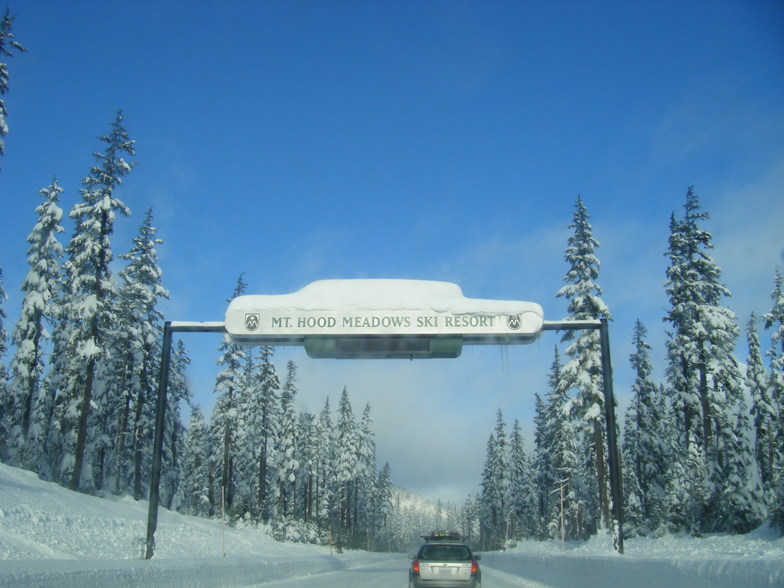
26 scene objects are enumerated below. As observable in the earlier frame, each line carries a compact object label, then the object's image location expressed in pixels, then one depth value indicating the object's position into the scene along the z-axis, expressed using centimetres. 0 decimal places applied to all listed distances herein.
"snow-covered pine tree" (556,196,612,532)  3225
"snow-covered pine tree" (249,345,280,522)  5500
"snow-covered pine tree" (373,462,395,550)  11168
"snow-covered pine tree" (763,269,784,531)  4462
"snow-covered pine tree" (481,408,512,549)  8612
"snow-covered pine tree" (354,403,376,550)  8119
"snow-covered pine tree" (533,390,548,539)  6712
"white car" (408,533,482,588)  1568
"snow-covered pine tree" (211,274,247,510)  4534
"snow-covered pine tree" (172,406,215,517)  7612
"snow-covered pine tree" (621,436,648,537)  3955
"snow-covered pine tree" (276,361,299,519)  5922
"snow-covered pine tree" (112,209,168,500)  3775
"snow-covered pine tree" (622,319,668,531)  4928
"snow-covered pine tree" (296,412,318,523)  7827
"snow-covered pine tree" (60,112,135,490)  3006
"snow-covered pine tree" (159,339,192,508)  4909
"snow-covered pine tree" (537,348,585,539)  4750
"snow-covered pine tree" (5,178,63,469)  3644
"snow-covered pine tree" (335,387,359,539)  7644
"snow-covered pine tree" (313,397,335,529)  8711
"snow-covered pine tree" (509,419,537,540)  8025
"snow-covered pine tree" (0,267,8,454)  3309
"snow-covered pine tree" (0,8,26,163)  2345
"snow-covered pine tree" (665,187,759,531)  3328
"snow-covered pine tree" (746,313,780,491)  5531
